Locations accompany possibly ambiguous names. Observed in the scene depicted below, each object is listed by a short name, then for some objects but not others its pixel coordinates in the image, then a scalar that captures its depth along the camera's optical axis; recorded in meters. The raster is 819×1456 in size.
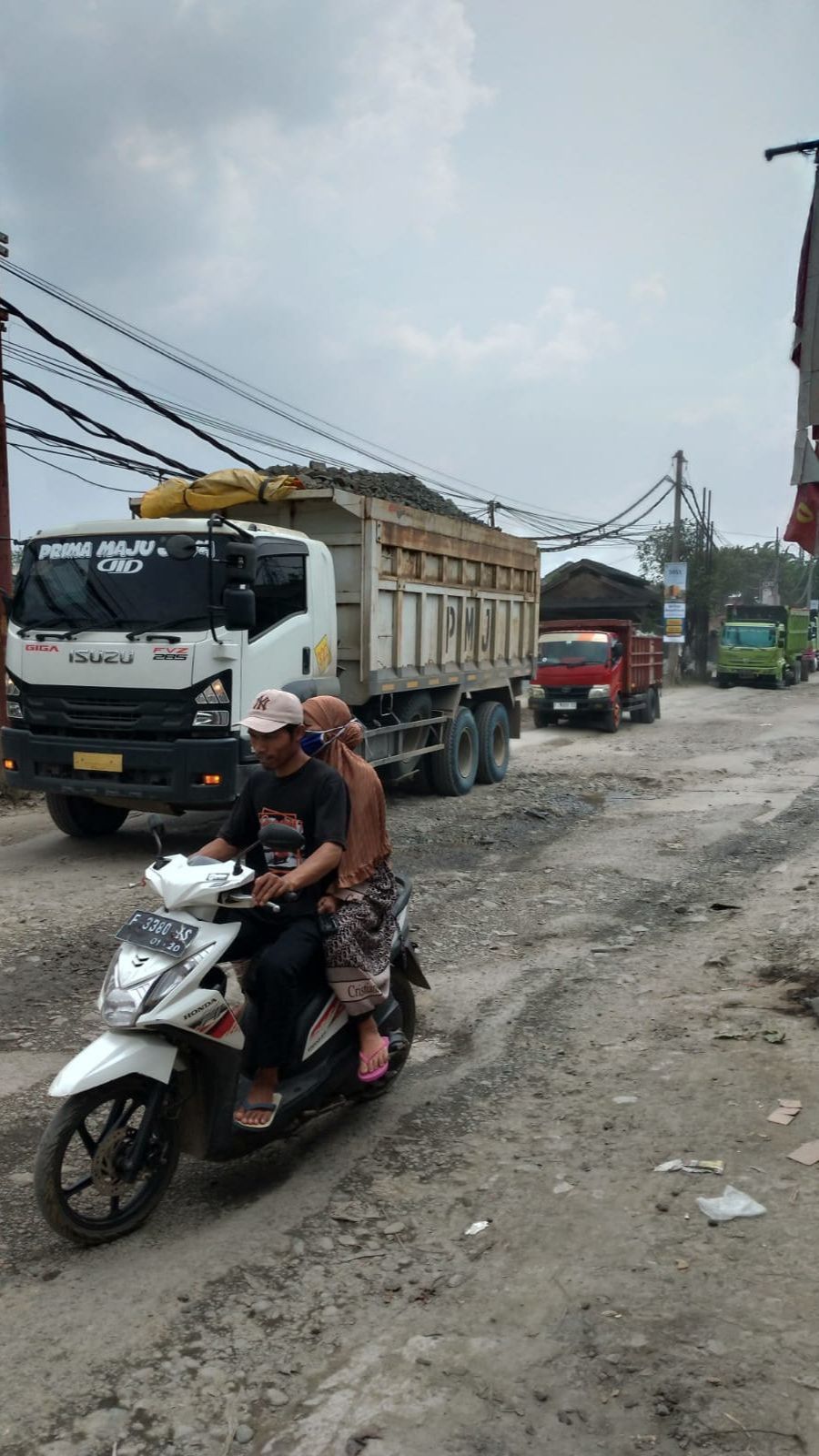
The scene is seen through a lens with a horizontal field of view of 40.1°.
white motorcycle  3.17
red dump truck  19.98
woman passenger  3.78
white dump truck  7.87
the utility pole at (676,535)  37.44
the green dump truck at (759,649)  33.81
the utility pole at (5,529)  11.87
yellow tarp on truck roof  9.62
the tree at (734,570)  44.22
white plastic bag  3.38
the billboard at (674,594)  35.12
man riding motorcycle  3.55
